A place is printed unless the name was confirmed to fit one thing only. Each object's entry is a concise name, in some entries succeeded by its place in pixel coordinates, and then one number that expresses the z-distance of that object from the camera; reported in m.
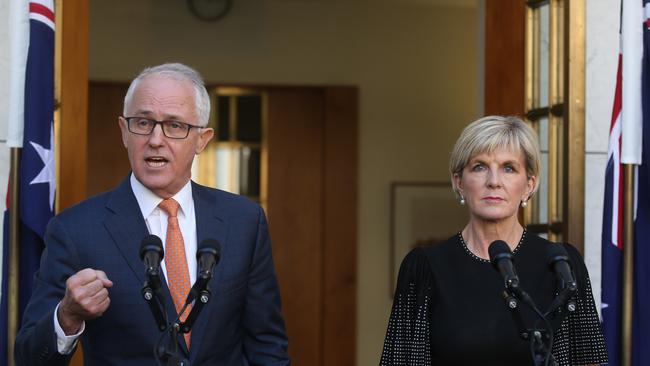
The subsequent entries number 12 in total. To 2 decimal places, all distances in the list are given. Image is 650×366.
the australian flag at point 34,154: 7.03
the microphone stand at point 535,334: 4.69
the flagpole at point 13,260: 7.04
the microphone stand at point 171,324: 4.50
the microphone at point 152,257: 4.44
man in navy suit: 5.44
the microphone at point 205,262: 4.51
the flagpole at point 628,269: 7.11
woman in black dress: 5.82
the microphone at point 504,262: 4.70
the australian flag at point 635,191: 7.12
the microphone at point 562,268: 4.77
